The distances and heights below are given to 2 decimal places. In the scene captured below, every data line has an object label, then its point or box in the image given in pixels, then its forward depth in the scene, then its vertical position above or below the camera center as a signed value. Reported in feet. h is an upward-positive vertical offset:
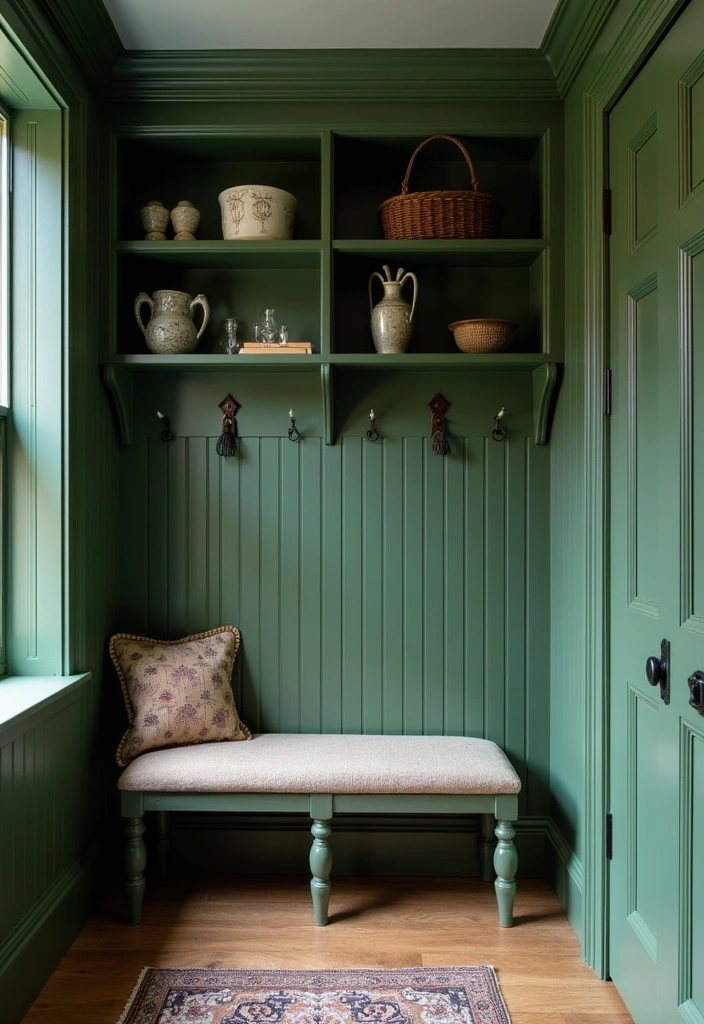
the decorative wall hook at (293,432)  9.14 +0.94
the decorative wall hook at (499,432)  9.11 +0.92
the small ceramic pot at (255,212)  8.51 +3.22
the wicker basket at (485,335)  8.46 +1.89
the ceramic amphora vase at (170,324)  8.63 +2.07
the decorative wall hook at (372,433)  9.13 +0.93
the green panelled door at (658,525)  5.44 -0.09
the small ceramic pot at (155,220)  8.78 +3.24
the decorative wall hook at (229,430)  9.09 +0.97
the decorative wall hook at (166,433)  9.17 +0.95
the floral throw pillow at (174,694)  8.44 -1.88
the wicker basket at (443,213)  8.38 +3.15
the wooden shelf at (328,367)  8.43 +1.60
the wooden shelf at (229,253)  8.43 +2.81
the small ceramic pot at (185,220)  8.75 +3.21
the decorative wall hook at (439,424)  9.04 +1.01
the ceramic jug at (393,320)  8.61 +2.08
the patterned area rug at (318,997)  6.57 -4.08
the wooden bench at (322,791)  7.86 -2.70
